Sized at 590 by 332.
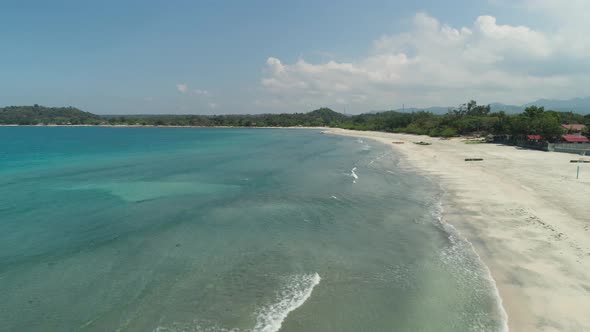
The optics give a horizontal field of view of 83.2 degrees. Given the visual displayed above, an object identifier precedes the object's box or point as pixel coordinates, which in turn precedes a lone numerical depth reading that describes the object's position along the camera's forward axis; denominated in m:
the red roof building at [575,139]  60.28
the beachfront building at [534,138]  64.25
